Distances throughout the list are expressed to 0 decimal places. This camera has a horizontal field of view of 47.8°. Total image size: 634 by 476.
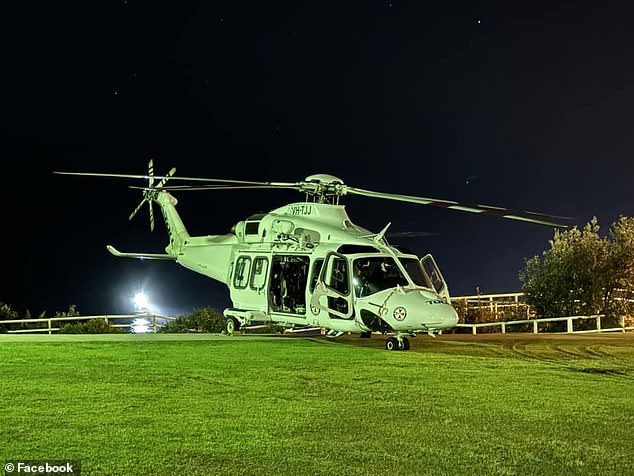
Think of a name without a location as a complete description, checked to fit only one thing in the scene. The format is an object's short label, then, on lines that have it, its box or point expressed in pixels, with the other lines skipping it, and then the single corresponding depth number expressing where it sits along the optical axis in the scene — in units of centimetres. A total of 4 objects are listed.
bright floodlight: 2556
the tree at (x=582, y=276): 2455
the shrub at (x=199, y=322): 2131
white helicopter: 1265
